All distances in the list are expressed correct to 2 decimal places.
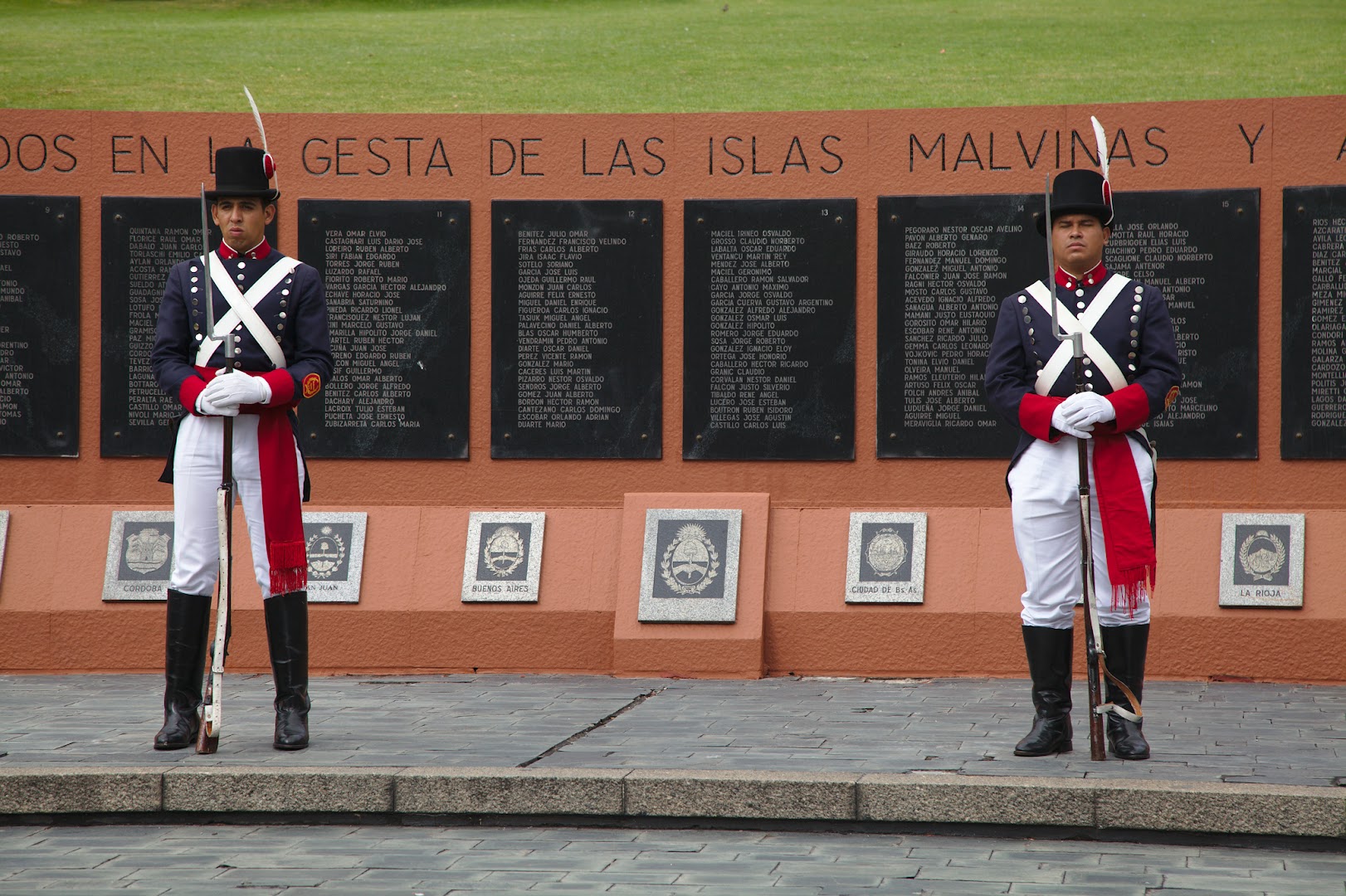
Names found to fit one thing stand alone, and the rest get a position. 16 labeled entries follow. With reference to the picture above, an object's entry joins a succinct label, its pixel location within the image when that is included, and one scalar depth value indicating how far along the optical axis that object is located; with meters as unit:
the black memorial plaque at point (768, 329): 15.27
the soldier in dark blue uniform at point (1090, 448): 10.44
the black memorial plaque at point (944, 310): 14.98
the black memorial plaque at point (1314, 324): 14.44
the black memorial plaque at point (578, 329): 15.48
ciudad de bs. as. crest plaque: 14.78
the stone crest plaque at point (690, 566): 14.81
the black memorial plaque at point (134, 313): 15.50
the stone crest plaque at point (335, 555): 15.20
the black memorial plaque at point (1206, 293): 14.59
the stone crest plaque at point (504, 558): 15.14
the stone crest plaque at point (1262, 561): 14.20
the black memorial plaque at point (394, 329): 15.54
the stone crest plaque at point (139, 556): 15.16
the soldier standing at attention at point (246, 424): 10.93
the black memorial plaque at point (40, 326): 15.48
